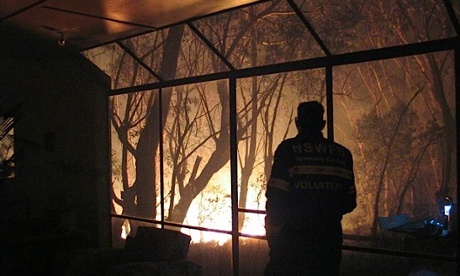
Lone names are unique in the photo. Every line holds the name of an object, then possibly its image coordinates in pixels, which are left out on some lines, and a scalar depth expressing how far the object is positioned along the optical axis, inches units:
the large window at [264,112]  141.0
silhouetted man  113.5
